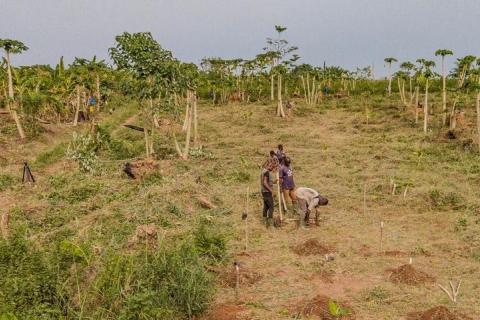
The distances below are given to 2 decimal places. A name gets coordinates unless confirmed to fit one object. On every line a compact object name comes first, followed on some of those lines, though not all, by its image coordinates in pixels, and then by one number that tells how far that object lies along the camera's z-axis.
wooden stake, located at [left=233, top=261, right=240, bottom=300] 7.06
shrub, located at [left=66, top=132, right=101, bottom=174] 14.11
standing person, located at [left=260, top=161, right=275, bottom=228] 10.70
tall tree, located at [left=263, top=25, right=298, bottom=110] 25.92
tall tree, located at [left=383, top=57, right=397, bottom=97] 28.74
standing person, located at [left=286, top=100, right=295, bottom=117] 26.23
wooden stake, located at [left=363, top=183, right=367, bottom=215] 11.54
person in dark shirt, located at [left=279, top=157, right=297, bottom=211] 11.49
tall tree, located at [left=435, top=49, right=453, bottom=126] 19.03
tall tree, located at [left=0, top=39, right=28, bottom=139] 17.83
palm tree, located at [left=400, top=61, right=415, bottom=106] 26.06
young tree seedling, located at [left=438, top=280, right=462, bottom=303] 6.48
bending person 10.49
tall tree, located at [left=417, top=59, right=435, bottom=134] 20.20
